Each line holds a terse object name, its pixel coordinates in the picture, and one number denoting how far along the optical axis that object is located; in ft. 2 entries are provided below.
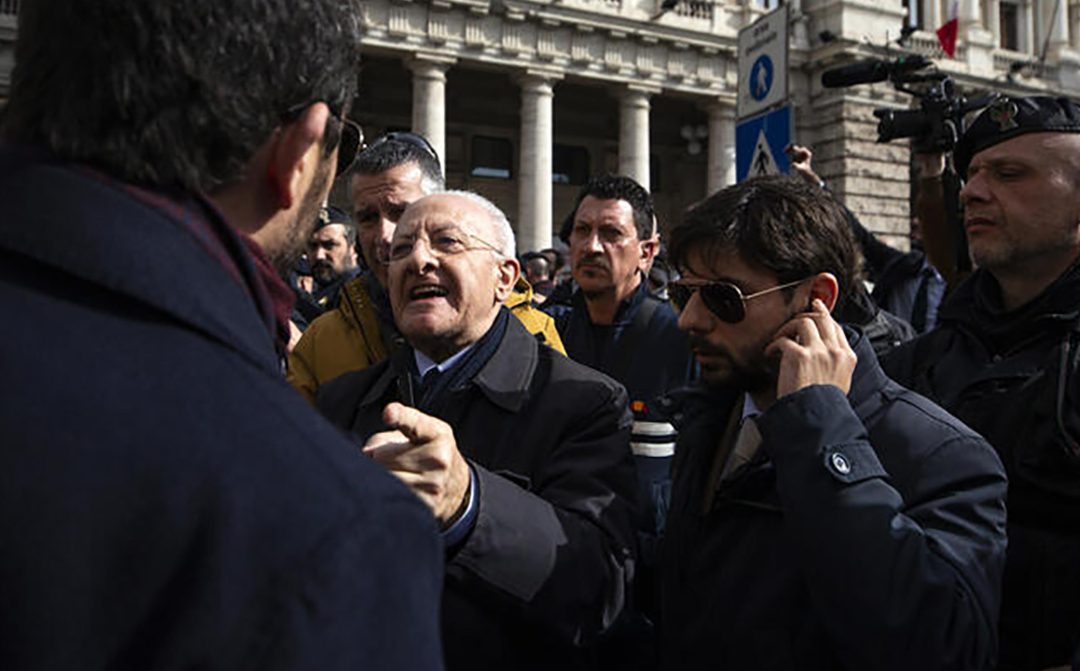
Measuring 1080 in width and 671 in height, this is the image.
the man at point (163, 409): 2.78
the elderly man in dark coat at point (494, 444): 6.10
